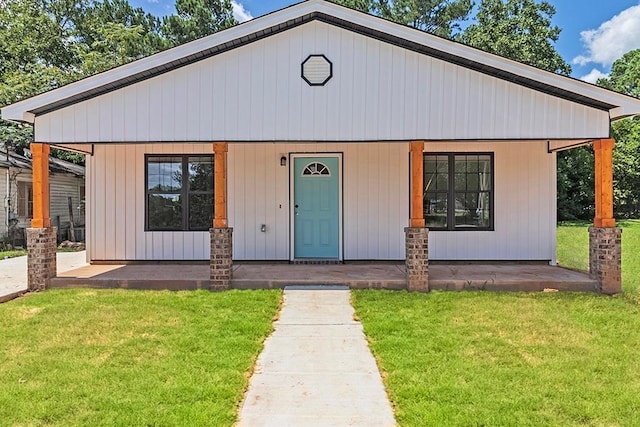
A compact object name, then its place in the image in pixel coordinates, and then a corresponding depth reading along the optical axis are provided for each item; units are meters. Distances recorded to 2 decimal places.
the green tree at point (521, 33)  23.16
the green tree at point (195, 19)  23.08
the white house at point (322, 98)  7.17
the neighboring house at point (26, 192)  14.88
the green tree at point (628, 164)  25.69
